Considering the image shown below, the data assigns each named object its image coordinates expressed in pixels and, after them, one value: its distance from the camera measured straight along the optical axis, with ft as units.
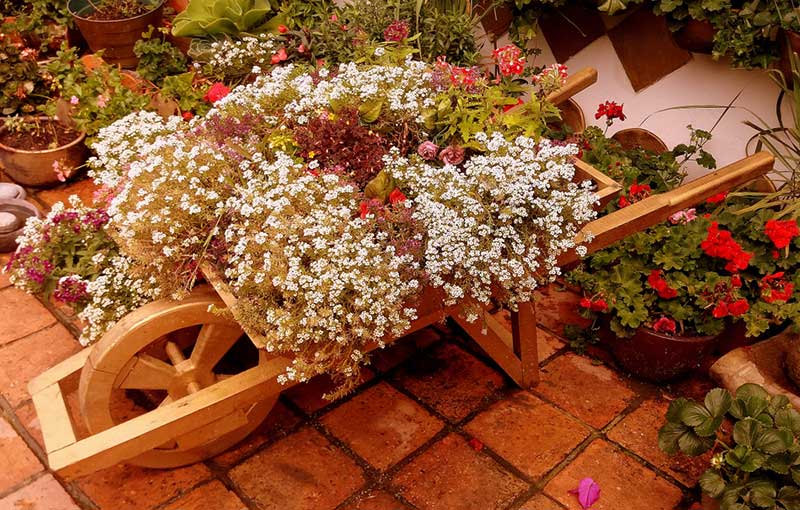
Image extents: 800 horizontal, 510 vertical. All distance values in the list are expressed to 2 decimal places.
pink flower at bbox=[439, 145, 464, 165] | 7.24
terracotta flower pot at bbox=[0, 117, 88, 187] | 12.45
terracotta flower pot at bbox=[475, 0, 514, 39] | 11.46
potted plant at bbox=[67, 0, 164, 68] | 13.57
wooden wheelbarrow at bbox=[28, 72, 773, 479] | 6.54
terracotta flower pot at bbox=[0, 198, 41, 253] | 11.37
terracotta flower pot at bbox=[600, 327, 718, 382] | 8.76
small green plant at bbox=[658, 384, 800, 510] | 6.79
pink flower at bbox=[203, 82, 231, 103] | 9.68
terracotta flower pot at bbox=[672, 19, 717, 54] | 9.09
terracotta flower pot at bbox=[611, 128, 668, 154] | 10.80
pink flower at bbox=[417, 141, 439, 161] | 7.25
